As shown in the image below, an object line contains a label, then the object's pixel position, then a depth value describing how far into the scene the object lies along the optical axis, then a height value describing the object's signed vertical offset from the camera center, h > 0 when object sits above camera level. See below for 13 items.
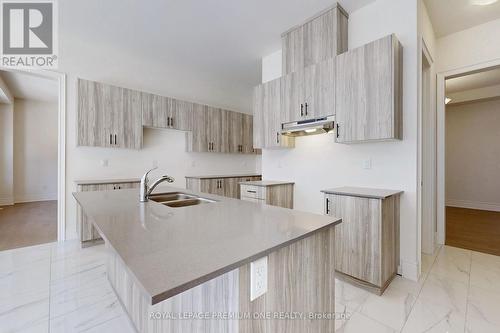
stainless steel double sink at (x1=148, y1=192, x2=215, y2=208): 1.97 -0.30
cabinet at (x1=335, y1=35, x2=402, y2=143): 2.16 +0.72
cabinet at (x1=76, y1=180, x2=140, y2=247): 3.10 -0.78
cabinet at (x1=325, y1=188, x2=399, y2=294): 2.04 -0.69
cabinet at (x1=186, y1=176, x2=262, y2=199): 4.34 -0.37
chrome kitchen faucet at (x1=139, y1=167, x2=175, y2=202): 1.74 -0.18
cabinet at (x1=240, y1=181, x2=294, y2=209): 3.13 -0.38
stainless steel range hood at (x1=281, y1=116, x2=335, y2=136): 2.61 +0.47
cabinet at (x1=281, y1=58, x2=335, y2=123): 2.57 +0.87
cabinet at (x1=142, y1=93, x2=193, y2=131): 3.79 +0.93
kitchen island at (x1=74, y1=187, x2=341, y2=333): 0.70 -0.30
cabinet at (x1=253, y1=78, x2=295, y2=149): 3.17 +0.70
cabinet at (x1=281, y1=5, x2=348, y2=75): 2.66 +1.55
